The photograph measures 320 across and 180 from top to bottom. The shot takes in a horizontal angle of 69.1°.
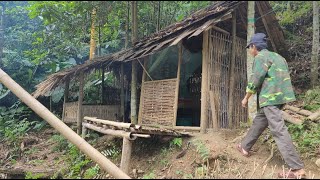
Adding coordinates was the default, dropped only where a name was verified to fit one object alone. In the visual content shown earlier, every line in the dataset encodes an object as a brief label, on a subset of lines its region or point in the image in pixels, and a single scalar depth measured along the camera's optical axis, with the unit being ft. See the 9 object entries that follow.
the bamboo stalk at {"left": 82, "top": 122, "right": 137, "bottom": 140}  13.40
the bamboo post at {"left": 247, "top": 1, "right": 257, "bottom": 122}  14.51
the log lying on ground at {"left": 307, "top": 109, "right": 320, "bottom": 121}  15.55
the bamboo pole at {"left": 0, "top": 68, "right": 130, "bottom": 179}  10.90
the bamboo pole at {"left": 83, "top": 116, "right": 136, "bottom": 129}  13.52
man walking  10.92
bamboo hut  16.32
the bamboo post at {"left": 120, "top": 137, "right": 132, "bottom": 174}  13.10
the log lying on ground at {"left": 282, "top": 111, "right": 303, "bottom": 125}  15.52
